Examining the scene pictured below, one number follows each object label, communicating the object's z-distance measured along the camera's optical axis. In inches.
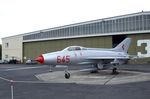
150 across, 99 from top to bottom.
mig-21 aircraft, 466.8
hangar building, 1234.3
